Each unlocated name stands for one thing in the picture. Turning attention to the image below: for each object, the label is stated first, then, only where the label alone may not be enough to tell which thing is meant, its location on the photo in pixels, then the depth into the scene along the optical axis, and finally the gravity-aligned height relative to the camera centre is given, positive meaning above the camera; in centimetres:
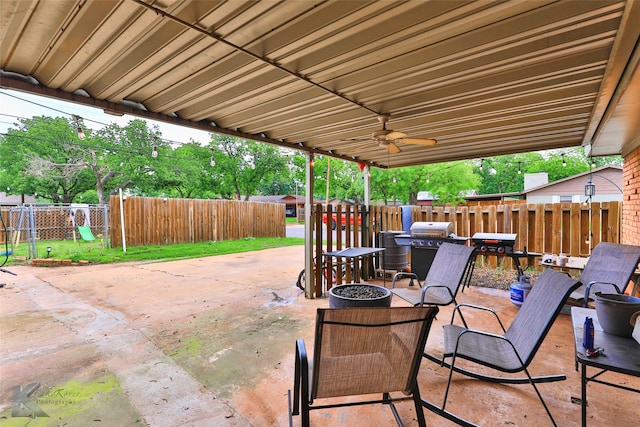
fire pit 230 -72
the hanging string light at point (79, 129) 363 +106
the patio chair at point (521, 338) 182 -92
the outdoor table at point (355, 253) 434 -68
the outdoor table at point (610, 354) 136 -72
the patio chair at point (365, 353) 148 -75
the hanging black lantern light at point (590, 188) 620 +35
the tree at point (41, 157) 1496 +274
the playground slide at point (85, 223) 1082 -49
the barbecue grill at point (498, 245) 439 -59
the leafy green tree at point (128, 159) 1527 +265
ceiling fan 360 +85
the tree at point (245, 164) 2003 +297
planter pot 160 -59
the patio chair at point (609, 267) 308 -68
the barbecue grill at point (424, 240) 500 -57
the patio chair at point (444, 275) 319 -80
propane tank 382 -108
